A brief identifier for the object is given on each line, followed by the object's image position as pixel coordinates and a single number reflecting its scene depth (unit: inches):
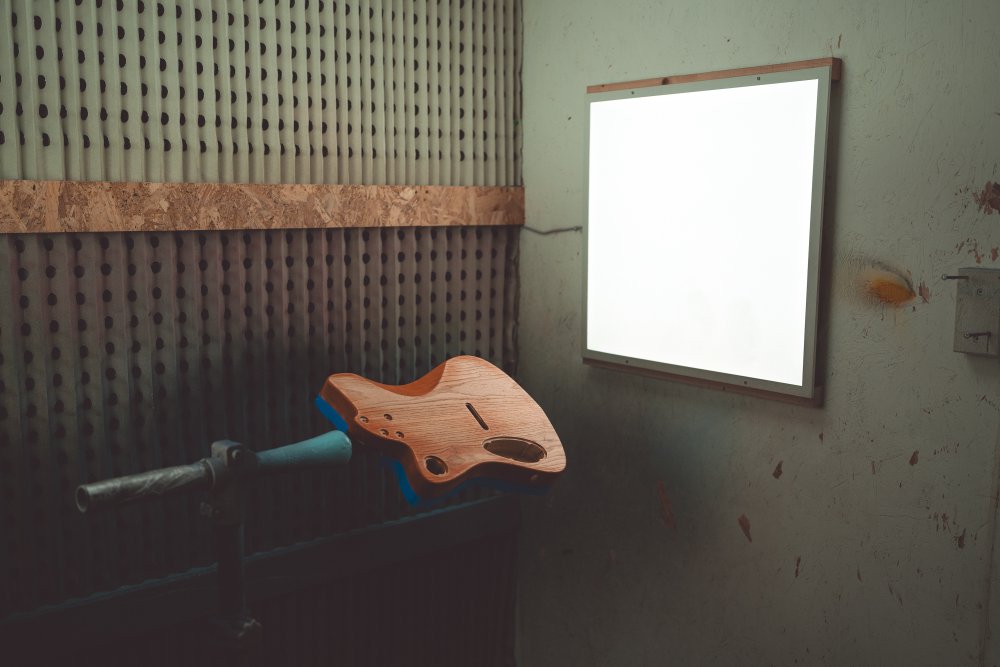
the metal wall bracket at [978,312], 77.4
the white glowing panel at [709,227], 89.7
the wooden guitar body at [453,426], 79.4
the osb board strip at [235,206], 82.2
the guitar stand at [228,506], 60.0
